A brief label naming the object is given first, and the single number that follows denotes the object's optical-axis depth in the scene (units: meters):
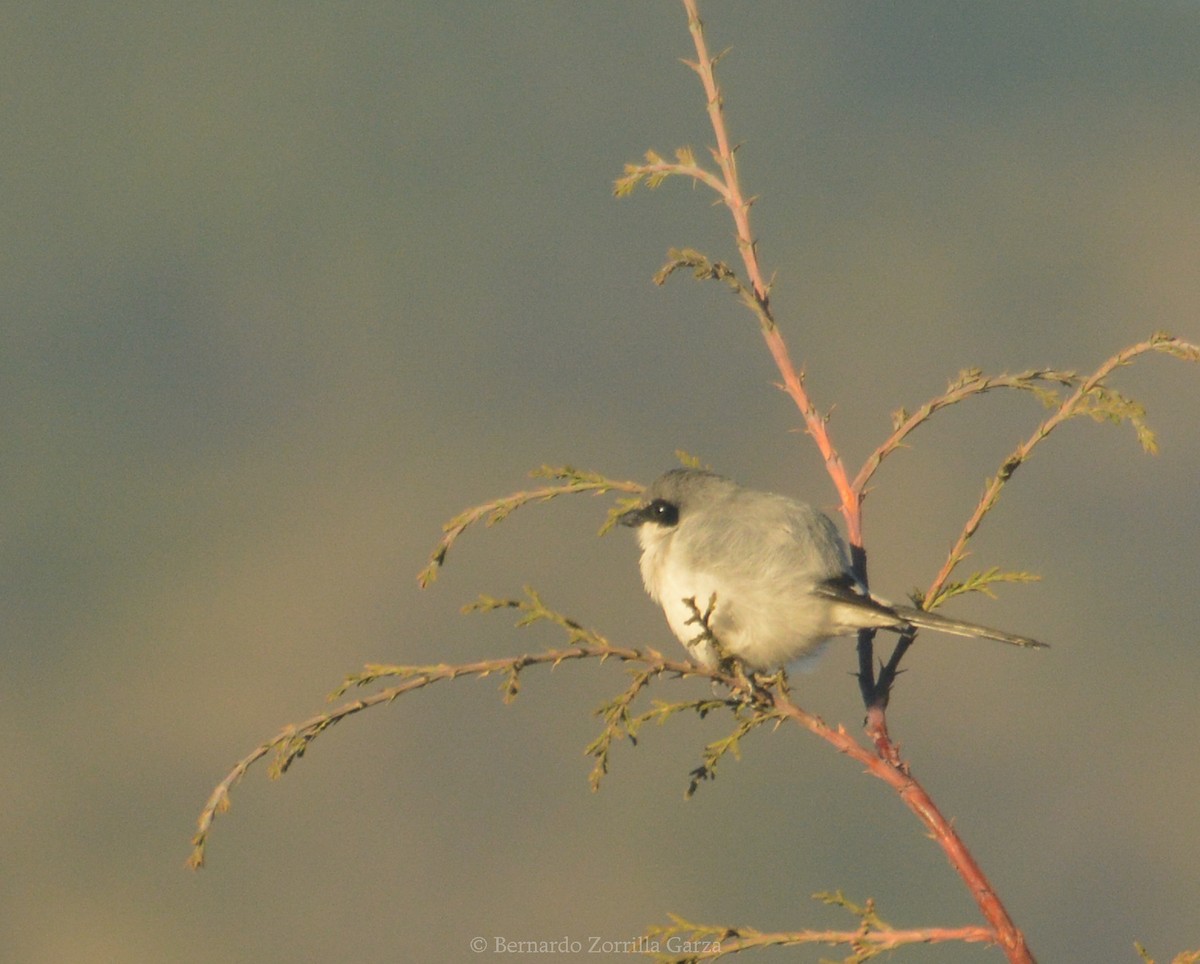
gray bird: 10.59
